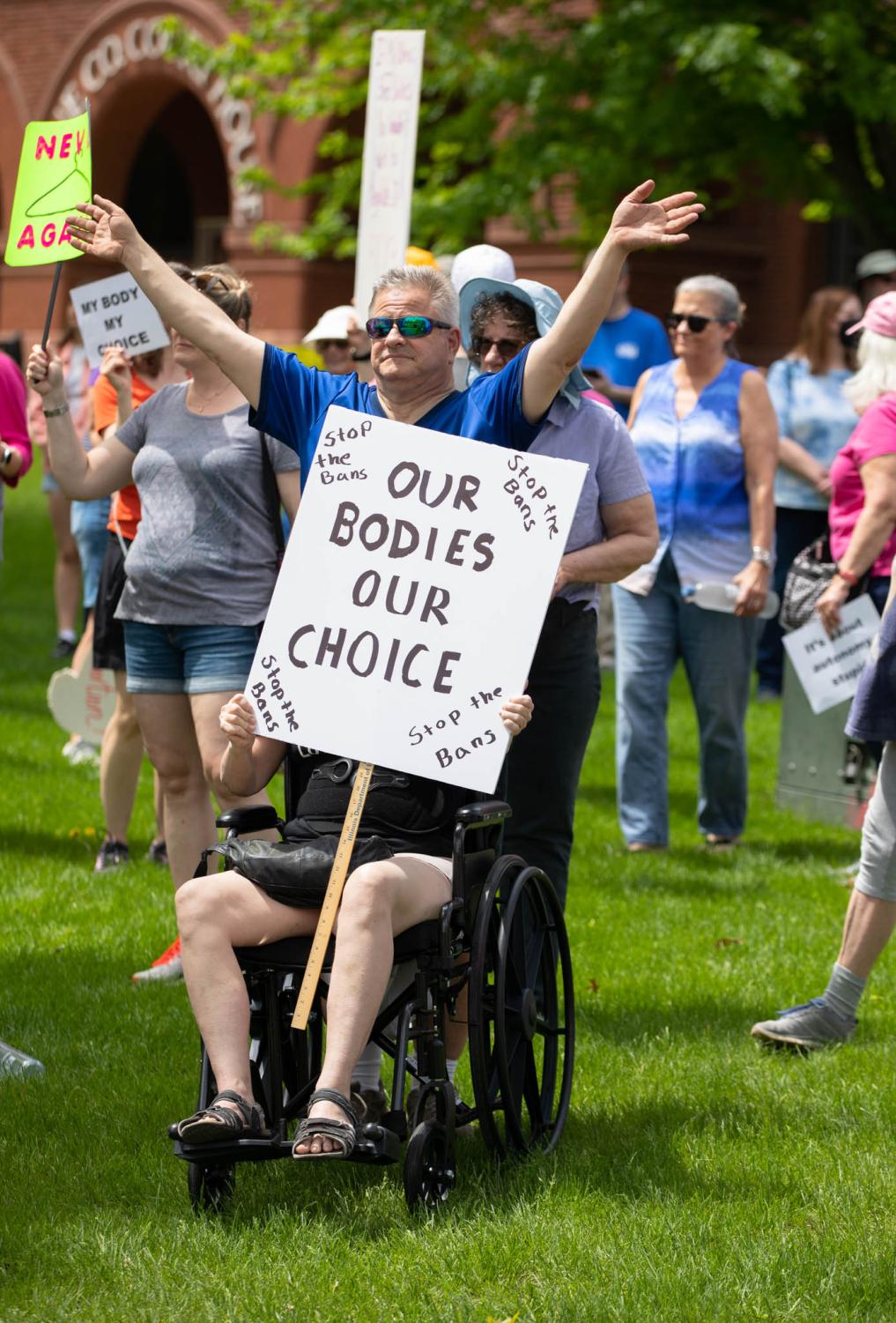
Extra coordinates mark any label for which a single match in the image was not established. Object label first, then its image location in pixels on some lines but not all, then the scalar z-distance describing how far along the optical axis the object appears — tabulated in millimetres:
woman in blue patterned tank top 15992
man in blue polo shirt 8687
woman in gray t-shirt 11437
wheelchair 8414
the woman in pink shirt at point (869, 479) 12891
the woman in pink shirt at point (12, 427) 13180
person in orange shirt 14711
